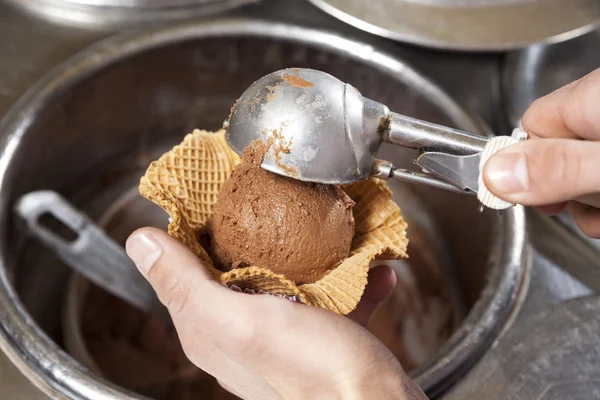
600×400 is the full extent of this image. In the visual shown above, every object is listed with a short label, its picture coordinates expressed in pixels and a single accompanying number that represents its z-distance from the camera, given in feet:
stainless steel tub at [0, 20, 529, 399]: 1.45
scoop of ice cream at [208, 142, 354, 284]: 1.20
